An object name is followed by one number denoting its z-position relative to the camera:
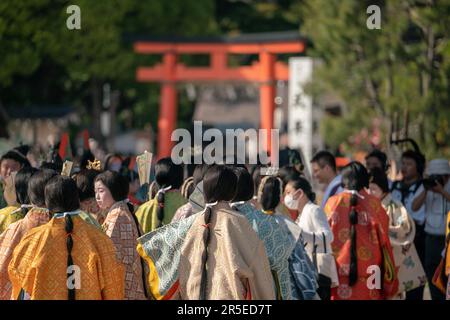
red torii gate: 31.33
